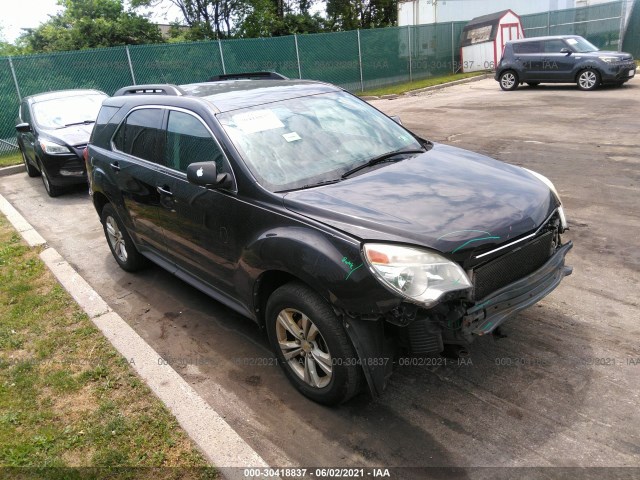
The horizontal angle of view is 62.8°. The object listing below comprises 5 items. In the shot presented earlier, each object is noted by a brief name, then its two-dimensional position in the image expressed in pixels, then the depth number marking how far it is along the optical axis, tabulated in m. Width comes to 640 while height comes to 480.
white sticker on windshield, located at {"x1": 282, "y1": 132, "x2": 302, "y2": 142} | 3.74
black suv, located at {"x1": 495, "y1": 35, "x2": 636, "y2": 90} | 15.99
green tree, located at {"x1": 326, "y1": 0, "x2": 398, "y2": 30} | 32.53
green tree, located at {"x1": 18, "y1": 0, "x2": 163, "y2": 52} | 22.64
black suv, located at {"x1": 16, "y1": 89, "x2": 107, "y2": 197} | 8.98
